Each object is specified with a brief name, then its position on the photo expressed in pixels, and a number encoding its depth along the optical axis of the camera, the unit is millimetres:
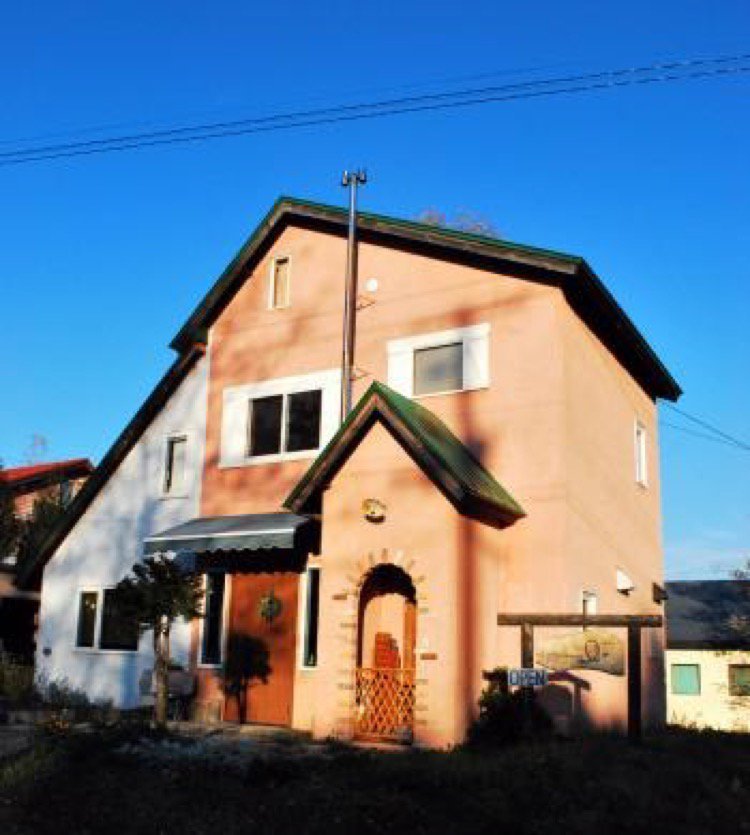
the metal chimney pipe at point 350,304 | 19406
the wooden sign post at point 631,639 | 14188
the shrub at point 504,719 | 14477
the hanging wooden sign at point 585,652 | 14477
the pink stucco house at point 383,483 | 15984
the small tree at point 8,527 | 29031
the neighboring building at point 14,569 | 30088
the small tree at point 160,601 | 15672
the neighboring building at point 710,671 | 34969
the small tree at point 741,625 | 34594
